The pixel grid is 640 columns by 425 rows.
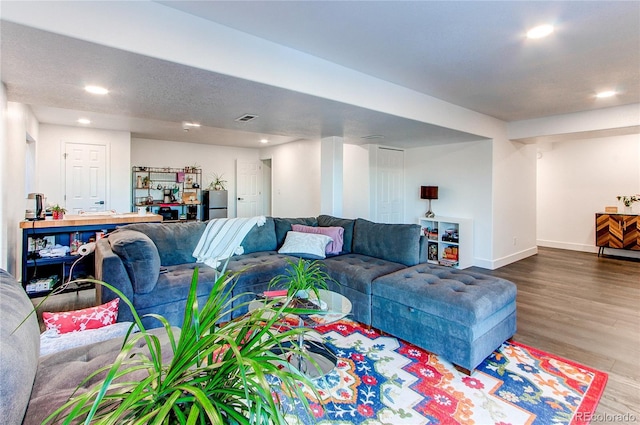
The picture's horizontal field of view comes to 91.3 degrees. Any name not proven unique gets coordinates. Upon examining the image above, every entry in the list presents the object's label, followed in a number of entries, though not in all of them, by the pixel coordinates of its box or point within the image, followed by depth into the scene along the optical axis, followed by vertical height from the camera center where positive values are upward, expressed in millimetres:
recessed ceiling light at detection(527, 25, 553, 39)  2316 +1373
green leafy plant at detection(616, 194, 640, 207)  5797 +257
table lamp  5675 +350
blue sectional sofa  2242 -612
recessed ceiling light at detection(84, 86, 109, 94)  2672 +1053
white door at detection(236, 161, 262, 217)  8383 +614
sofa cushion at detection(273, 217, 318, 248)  4154 -175
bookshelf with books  5254 -497
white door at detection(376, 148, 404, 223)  5992 +514
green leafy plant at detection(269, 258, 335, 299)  1812 -433
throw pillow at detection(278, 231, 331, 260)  3697 -416
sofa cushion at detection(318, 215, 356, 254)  4020 -181
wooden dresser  5594 -332
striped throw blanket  3385 -312
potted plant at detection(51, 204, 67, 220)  3958 -39
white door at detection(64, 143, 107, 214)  5785 +618
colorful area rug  1755 -1127
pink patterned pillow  1767 -636
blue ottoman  2164 -755
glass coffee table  2059 -810
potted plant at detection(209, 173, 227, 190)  8044 +739
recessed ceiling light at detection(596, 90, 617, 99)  3742 +1448
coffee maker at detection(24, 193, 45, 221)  3756 +23
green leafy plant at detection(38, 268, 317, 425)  609 -361
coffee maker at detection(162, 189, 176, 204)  7305 +321
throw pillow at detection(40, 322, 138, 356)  1589 -687
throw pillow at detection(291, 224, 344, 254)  3890 -275
